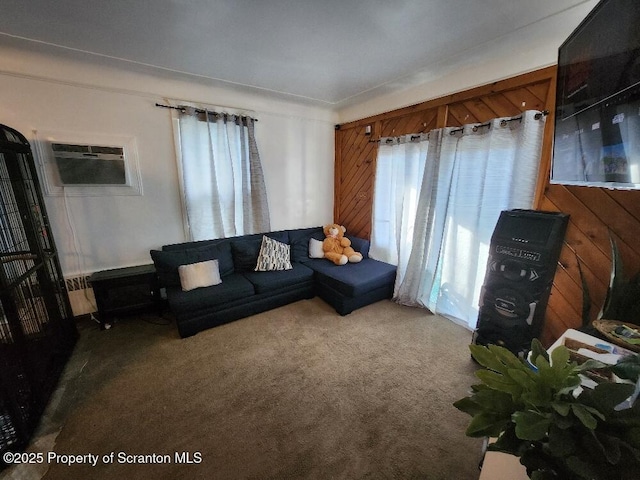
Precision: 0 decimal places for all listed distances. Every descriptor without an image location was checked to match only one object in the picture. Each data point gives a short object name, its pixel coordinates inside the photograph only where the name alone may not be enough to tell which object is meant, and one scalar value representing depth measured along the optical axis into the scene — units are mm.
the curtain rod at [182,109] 2816
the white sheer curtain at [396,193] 3068
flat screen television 985
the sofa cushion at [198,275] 2688
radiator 2680
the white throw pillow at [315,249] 3721
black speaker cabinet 1788
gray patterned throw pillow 3258
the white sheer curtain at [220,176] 3041
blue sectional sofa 2578
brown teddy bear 3496
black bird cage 1464
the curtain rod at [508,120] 2041
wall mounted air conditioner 2439
